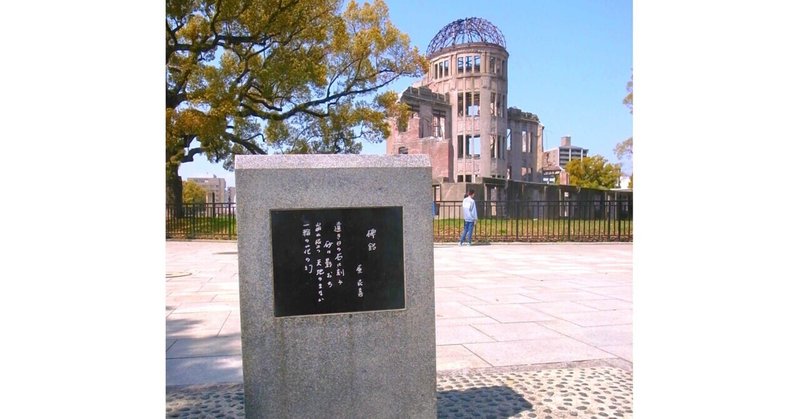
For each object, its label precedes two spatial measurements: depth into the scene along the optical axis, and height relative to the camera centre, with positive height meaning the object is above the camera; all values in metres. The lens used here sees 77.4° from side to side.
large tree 14.85 +4.41
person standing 15.67 -0.43
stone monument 3.04 -0.53
